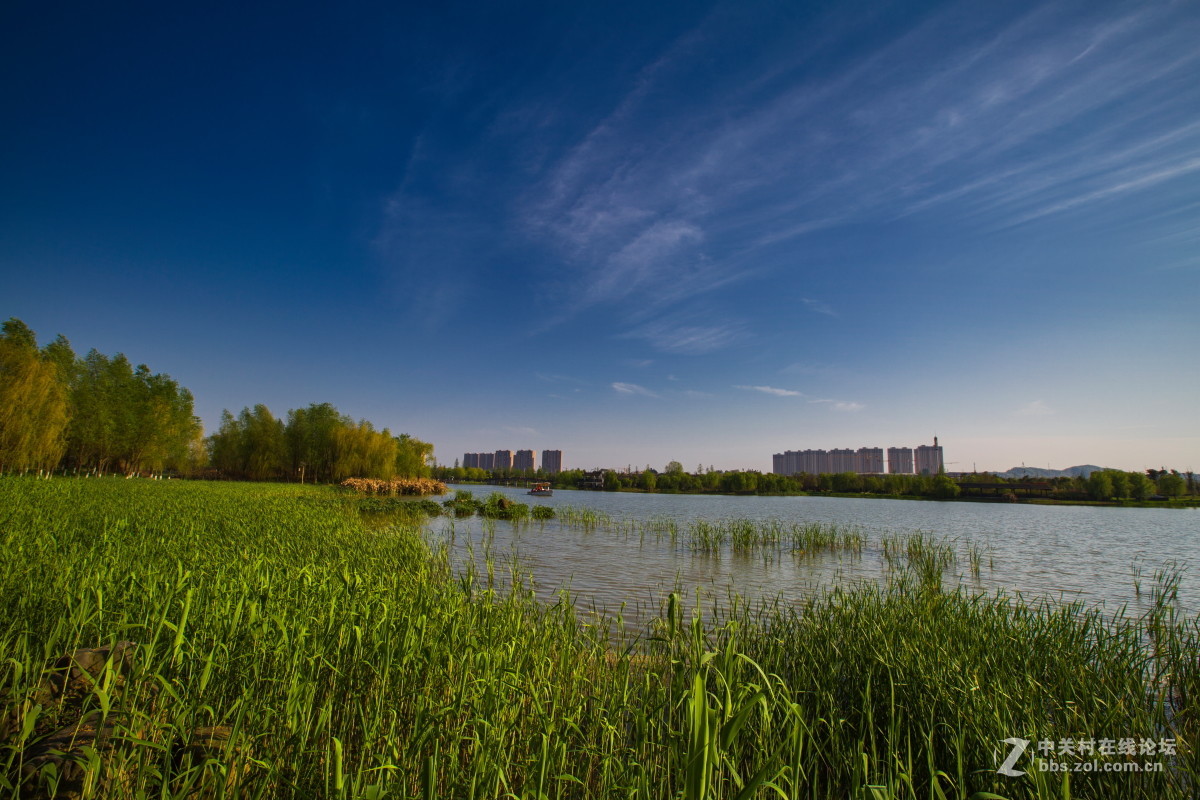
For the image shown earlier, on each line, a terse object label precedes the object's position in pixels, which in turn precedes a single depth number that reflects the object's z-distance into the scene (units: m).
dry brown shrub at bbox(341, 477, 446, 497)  42.22
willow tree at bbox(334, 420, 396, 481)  53.66
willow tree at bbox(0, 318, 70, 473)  24.62
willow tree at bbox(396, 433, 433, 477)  65.44
